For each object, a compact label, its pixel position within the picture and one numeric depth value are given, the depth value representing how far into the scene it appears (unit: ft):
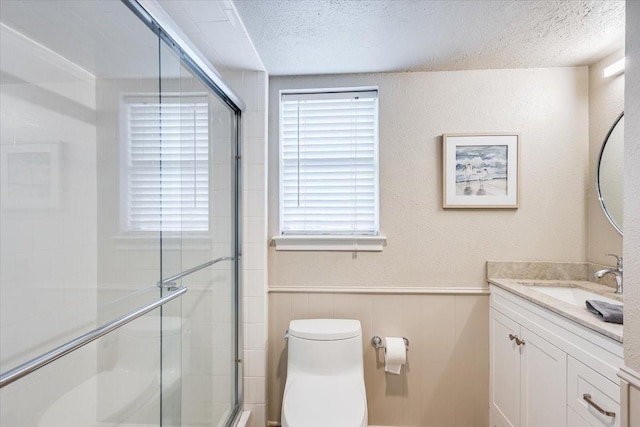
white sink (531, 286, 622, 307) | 4.89
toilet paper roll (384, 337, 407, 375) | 5.58
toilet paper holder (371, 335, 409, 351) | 5.93
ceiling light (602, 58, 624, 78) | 4.97
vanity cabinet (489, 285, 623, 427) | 3.40
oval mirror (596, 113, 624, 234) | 5.06
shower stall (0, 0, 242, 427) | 3.09
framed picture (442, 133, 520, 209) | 5.89
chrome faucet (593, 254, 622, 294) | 4.50
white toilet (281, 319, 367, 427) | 4.73
